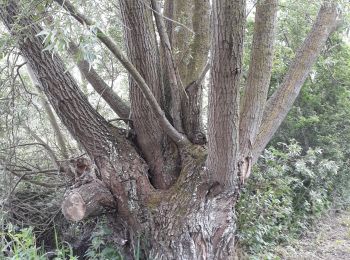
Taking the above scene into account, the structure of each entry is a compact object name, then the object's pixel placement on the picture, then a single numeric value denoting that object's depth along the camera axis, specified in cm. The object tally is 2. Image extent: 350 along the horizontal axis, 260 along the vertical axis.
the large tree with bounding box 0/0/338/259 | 344
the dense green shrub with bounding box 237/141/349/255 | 495
